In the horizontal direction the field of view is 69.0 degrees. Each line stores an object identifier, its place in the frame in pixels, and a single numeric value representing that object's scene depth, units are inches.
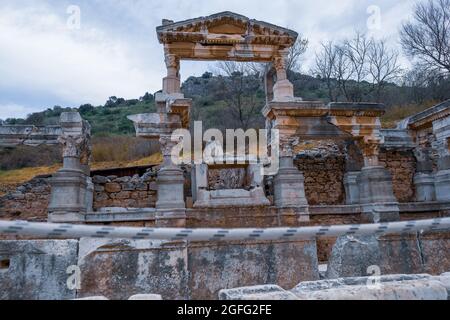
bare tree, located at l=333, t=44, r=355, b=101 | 964.3
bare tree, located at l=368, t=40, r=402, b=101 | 975.0
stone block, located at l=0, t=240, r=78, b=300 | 135.0
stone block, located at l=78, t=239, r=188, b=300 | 197.9
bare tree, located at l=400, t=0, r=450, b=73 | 856.3
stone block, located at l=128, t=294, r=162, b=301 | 82.3
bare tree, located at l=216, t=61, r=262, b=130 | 930.1
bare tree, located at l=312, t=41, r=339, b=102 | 997.8
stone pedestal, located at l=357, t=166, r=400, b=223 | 333.7
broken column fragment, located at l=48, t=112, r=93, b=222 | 294.7
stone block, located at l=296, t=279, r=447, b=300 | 82.4
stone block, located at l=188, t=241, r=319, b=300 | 233.5
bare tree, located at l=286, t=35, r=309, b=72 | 927.7
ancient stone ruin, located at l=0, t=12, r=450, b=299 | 197.3
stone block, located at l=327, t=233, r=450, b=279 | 209.2
